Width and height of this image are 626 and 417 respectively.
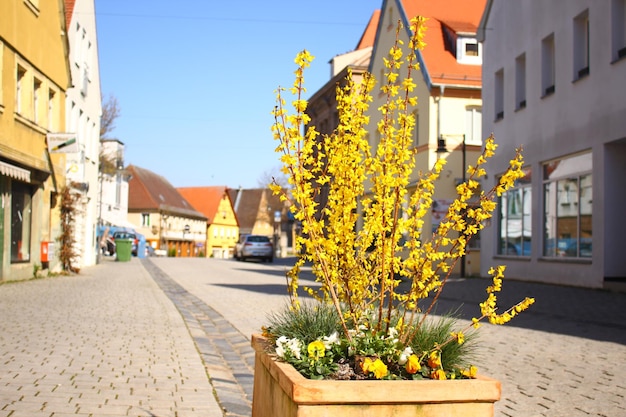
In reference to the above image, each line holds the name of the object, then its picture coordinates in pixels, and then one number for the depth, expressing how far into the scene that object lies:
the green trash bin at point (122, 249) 42.94
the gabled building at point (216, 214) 102.75
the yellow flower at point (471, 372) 3.21
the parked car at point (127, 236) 58.69
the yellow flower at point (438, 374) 3.17
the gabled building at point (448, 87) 30.66
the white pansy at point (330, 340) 3.52
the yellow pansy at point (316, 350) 3.33
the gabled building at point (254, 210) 101.82
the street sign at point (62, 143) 20.16
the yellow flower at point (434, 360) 3.28
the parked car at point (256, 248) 47.72
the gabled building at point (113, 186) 46.78
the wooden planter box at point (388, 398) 2.89
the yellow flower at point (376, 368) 3.16
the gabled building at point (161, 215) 81.81
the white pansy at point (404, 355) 3.29
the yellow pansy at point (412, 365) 3.19
